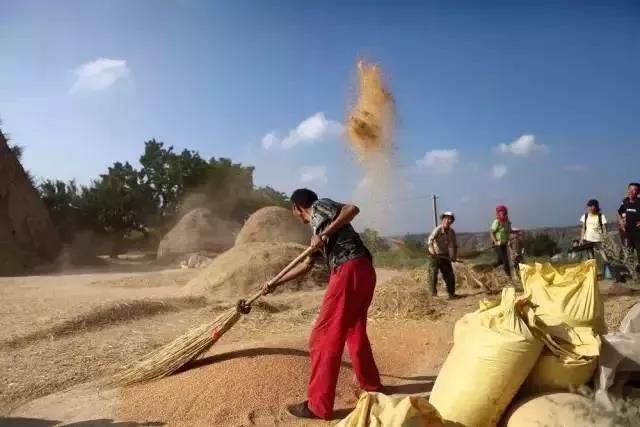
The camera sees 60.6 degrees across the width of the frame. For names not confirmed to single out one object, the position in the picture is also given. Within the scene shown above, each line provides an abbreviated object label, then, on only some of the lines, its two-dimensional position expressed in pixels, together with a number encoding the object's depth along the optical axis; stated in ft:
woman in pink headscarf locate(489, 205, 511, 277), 29.35
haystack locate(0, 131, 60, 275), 55.98
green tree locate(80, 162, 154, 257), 76.59
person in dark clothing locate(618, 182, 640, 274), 25.07
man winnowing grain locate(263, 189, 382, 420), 10.84
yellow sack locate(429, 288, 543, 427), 7.91
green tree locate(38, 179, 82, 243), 72.08
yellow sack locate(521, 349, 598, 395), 7.84
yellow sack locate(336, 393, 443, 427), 6.96
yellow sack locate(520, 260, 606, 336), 8.98
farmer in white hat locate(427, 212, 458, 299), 26.84
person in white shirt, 26.48
